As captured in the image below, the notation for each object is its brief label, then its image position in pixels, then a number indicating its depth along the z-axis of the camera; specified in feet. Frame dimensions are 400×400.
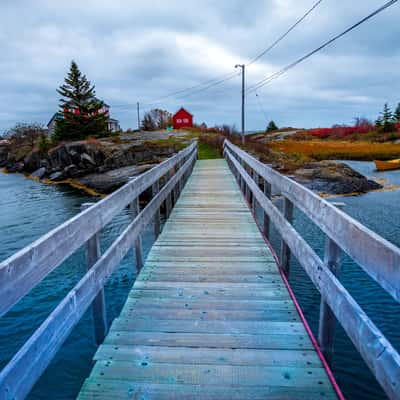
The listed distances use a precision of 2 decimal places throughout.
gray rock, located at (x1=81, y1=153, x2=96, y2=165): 85.67
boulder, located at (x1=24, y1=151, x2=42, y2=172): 114.67
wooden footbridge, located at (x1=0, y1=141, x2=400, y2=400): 5.37
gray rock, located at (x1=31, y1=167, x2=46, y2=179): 93.17
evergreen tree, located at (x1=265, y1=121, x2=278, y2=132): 240.08
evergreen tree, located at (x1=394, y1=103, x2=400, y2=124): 183.75
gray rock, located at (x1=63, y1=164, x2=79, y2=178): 83.15
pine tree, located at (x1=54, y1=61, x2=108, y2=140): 124.88
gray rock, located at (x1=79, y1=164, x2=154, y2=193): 60.34
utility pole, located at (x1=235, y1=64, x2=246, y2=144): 85.28
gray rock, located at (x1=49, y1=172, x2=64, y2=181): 84.02
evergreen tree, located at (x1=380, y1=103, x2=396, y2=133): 156.04
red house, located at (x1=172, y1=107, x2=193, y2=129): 161.17
